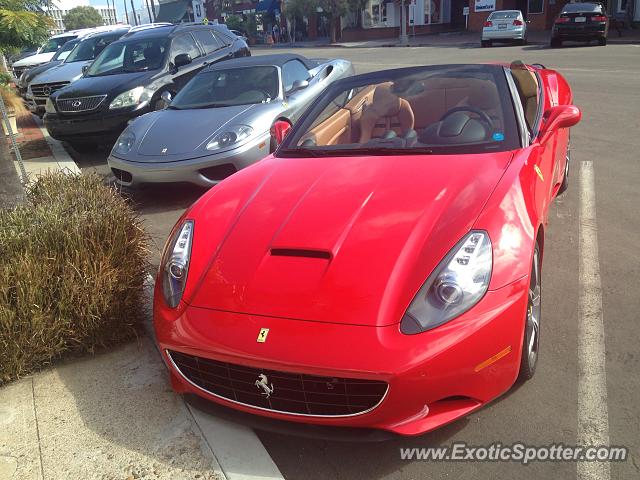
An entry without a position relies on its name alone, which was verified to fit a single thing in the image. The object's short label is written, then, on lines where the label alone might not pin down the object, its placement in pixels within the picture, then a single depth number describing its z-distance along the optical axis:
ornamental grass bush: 2.92
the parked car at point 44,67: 12.62
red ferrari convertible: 2.11
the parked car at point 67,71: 10.70
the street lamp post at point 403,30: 31.67
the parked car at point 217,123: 5.55
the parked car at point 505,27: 22.92
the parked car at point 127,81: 7.79
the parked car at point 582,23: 19.33
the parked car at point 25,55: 18.12
